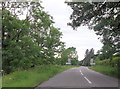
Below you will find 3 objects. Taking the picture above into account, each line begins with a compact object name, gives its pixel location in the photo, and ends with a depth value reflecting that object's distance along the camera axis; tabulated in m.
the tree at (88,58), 77.77
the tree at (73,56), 72.29
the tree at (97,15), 8.08
